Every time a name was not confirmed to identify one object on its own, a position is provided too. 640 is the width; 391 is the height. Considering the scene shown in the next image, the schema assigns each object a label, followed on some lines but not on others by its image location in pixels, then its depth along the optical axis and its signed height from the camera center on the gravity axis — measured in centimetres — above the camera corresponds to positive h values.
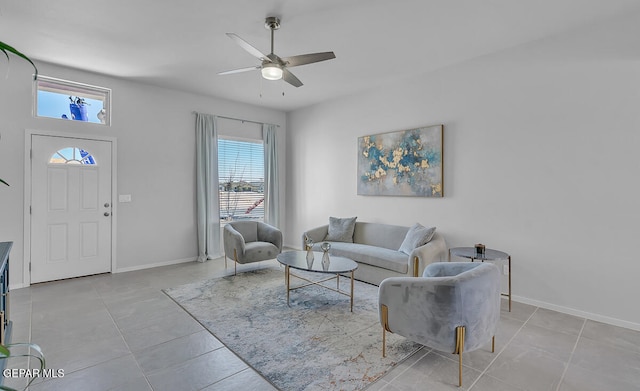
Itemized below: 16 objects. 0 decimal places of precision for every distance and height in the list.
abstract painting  449 +46
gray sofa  386 -81
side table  347 -68
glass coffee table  350 -83
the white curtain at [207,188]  567 +6
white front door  435 -24
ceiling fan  296 +127
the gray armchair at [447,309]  223 -84
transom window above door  440 +130
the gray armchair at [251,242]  466 -79
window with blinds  615 +26
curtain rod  594 +142
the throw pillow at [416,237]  415 -58
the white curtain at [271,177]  663 +31
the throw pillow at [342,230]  524 -62
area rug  239 -131
